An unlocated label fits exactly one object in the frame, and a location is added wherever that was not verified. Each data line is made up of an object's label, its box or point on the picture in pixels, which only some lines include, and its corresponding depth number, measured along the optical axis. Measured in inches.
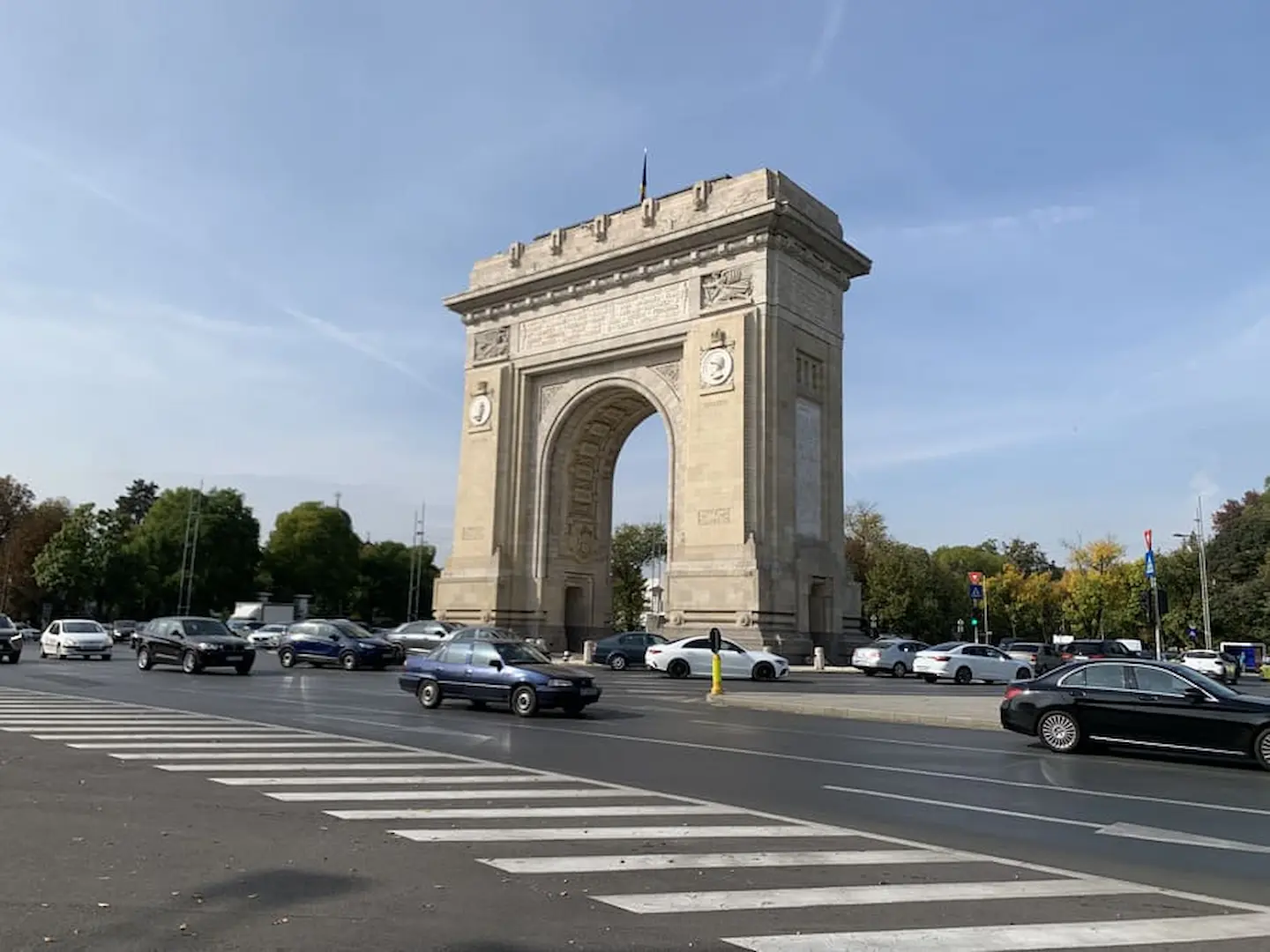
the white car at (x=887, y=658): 1424.7
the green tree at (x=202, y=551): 3009.4
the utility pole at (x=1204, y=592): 2215.8
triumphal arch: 1507.1
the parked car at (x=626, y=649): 1373.0
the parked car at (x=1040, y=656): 1415.0
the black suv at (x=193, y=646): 1067.3
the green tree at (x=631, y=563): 2802.7
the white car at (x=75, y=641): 1350.9
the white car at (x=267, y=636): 1892.2
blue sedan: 673.0
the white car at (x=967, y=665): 1334.9
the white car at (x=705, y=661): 1194.6
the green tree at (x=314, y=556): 3501.5
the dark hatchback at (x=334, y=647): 1294.3
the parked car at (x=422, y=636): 1456.7
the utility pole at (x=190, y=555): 2866.6
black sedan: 521.0
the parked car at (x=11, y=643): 1224.8
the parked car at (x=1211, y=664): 1664.6
